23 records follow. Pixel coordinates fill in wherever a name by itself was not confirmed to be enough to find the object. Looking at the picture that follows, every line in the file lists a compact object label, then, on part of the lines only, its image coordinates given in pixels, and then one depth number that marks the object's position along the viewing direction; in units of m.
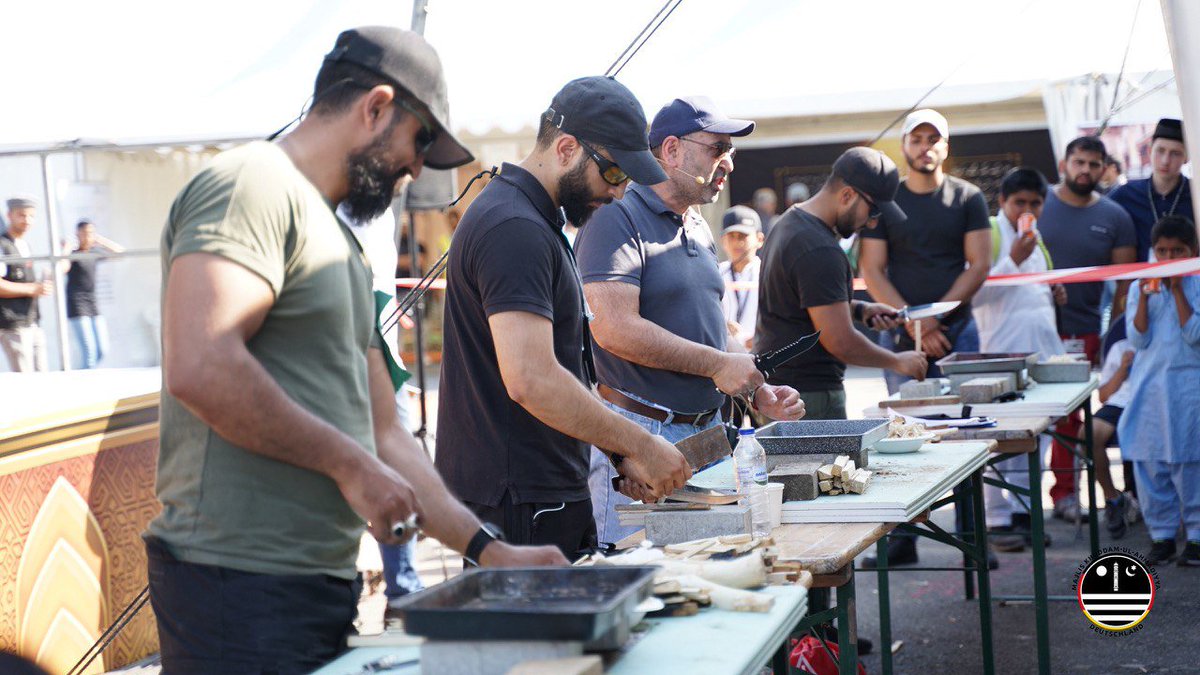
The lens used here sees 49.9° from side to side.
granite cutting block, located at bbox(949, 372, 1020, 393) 5.35
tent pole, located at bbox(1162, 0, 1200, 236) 3.51
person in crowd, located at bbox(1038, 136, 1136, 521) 7.62
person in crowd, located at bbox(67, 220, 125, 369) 11.41
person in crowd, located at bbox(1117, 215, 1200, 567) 6.29
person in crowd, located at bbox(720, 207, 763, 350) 7.95
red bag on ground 3.95
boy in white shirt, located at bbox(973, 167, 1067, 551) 7.09
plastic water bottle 2.93
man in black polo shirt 2.93
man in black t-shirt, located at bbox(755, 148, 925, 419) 4.90
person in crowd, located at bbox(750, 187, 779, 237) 15.58
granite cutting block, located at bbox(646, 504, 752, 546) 2.85
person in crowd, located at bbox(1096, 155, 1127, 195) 10.09
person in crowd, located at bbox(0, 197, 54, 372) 10.12
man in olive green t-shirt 1.87
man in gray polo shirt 3.81
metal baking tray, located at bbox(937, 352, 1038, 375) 5.54
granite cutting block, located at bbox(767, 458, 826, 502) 3.28
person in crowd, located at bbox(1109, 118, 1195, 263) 7.39
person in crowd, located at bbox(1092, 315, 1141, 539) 7.09
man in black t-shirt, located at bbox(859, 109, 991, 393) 6.55
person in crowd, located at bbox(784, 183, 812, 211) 15.80
